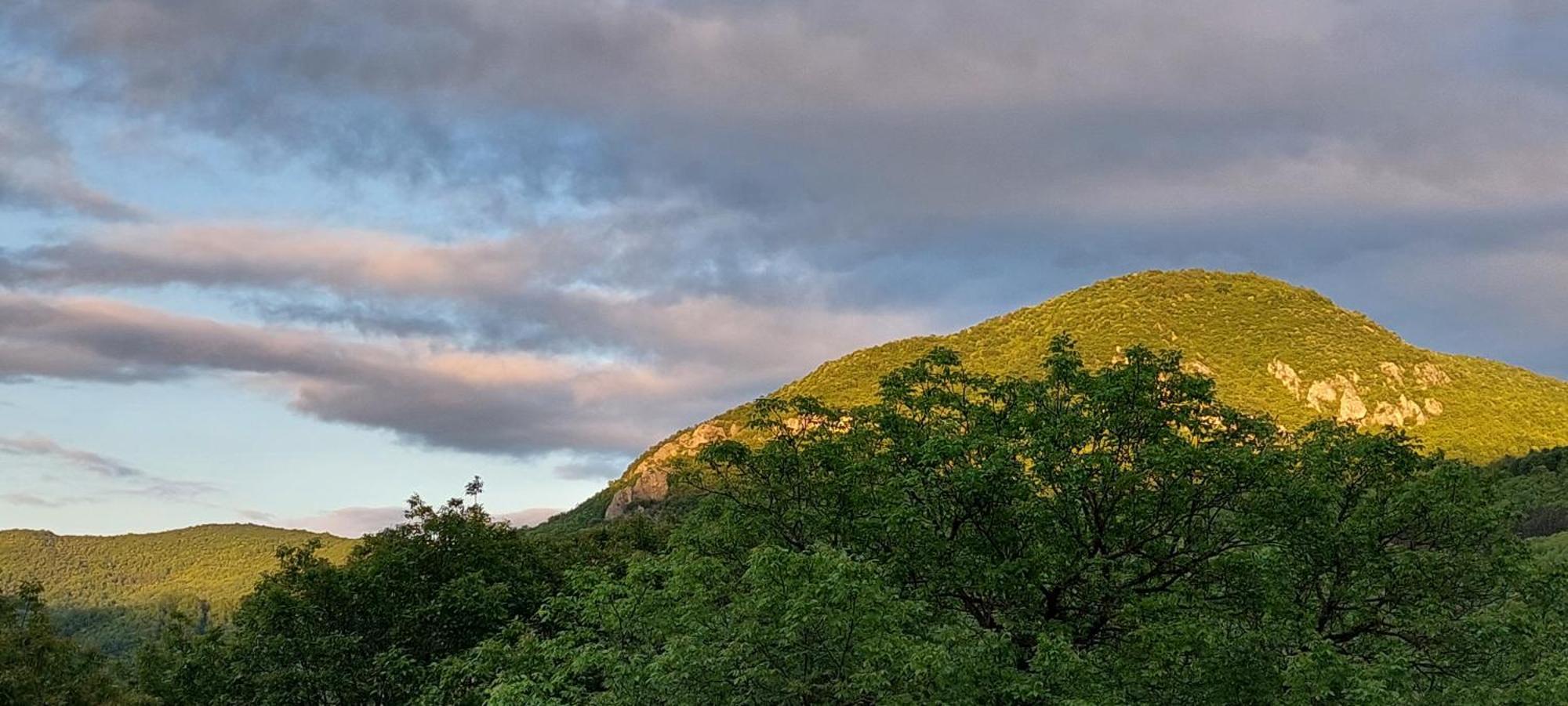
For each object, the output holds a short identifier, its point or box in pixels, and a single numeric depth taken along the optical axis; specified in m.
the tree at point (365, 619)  39.31
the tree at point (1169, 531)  27.31
